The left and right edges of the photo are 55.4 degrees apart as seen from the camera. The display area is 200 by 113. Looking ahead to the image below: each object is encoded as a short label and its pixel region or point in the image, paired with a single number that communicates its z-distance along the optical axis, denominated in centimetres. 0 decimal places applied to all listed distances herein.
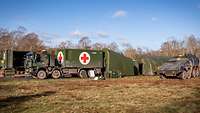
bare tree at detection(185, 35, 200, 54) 5546
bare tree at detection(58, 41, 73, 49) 6094
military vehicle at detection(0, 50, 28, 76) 2089
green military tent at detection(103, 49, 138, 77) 2027
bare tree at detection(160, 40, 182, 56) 5720
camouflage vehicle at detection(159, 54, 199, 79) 1737
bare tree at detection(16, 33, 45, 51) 5179
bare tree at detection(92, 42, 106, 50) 6212
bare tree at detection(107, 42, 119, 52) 6505
